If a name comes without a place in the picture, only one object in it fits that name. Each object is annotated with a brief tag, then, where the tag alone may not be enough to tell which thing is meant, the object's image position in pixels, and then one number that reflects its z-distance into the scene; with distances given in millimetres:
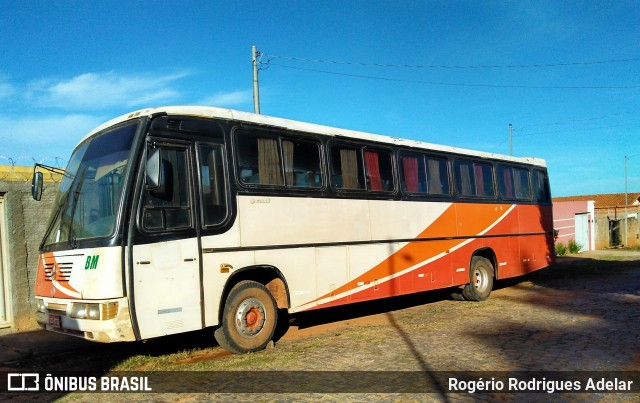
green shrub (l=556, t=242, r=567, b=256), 26922
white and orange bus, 6609
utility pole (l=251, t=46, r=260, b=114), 17594
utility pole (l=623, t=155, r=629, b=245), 34656
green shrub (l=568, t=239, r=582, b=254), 28195
